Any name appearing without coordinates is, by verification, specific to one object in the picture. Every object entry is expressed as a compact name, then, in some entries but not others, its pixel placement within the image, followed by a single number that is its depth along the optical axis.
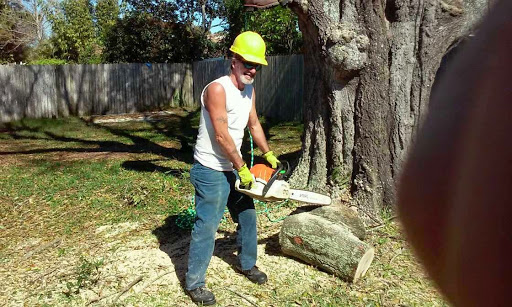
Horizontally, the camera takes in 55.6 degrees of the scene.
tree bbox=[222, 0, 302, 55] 17.12
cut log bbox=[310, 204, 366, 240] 4.46
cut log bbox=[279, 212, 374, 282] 3.94
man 3.51
